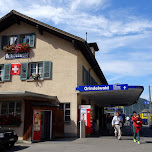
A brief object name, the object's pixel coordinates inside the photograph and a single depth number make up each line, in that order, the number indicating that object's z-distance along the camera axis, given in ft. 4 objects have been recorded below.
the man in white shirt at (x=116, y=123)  43.36
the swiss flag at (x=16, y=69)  54.39
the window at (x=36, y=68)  53.38
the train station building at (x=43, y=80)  42.79
